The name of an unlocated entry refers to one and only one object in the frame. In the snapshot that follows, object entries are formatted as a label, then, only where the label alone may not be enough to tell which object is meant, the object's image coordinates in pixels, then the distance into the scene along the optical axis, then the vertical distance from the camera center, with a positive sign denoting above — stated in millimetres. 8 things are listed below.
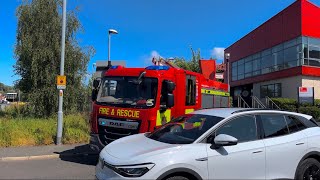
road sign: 8932 +577
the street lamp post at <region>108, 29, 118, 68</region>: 14307 +3967
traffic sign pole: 8631 -105
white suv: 3308 -796
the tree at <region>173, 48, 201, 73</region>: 26899 +4084
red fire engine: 6052 -85
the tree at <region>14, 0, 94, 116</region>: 12305 +2041
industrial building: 19405 +4189
